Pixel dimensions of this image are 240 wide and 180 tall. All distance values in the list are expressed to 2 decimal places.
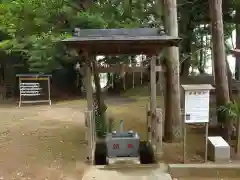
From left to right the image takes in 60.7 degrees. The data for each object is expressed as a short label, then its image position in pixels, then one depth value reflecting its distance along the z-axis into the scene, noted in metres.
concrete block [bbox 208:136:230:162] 3.72
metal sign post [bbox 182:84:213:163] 3.70
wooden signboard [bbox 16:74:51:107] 9.41
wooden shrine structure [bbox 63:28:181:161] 3.53
